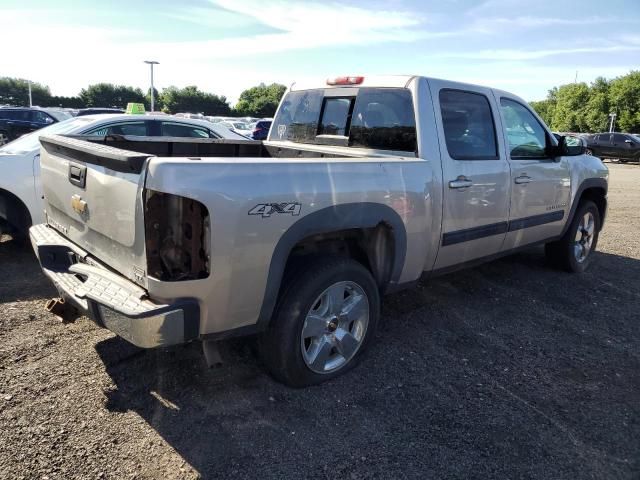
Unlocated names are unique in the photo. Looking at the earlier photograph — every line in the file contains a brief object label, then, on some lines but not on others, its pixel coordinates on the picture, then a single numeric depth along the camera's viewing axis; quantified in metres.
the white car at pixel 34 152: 5.29
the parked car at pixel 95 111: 16.82
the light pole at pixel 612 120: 45.23
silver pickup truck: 2.49
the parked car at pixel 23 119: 15.65
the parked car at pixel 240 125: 27.82
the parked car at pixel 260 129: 19.53
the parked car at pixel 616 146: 25.42
